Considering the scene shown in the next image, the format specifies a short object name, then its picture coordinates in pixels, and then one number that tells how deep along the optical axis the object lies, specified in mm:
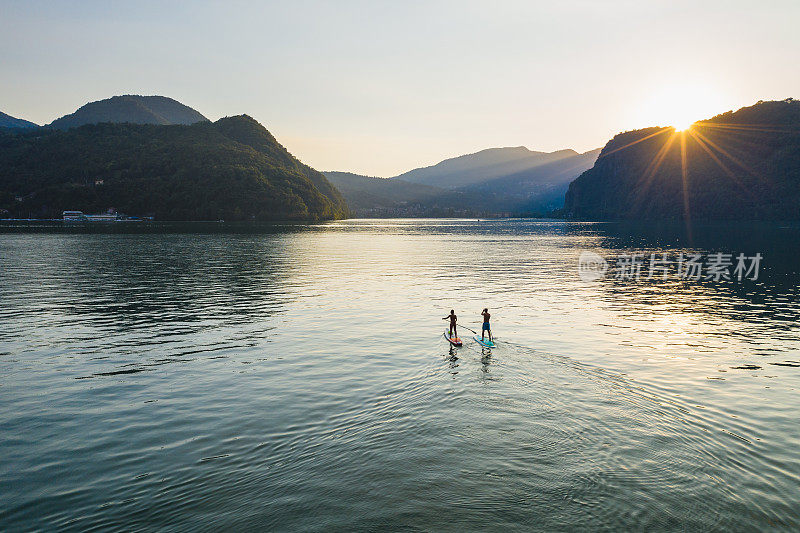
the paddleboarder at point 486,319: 32250
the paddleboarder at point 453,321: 33438
